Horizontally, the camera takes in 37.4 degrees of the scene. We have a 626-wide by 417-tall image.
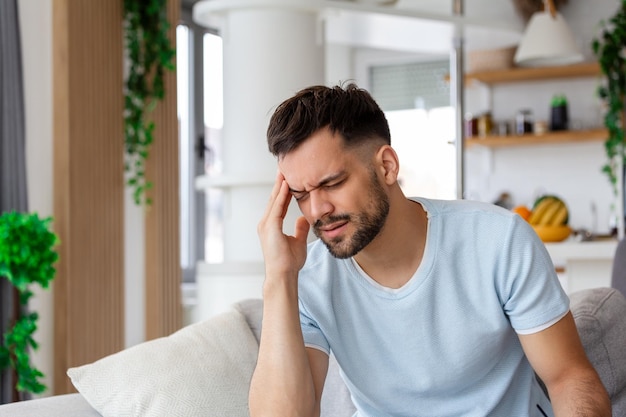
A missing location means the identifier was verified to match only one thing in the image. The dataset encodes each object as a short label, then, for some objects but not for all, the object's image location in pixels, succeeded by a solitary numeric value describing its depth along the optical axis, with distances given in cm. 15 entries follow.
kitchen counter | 408
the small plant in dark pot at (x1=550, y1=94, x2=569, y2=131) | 651
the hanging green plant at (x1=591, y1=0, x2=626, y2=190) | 595
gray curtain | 359
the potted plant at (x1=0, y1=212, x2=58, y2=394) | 294
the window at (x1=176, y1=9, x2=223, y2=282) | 620
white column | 401
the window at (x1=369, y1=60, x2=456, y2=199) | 728
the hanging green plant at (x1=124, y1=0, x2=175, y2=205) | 435
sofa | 188
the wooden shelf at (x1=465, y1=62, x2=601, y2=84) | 645
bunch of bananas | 424
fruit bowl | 423
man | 173
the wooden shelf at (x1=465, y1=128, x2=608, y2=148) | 638
